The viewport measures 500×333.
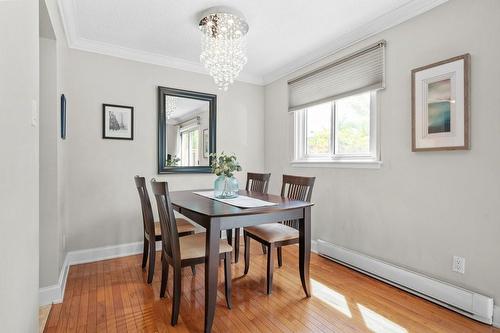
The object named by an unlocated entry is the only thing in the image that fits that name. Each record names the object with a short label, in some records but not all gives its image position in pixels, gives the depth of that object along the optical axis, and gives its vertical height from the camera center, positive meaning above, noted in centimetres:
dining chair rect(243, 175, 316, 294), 232 -60
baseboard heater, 189 -97
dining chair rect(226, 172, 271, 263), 303 -25
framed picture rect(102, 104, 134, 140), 311 +49
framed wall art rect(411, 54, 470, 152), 201 +47
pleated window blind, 265 +95
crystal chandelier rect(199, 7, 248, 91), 244 +124
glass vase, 254 -21
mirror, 345 +45
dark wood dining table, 176 -38
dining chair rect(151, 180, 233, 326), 185 -61
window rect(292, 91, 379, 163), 283 +40
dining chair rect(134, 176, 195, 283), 243 -58
